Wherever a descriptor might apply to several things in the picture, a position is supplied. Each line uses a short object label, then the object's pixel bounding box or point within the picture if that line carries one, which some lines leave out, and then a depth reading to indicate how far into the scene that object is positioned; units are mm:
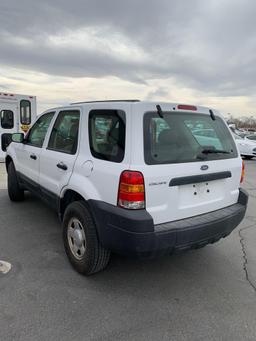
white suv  2598
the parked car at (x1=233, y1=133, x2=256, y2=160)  14828
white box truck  10773
